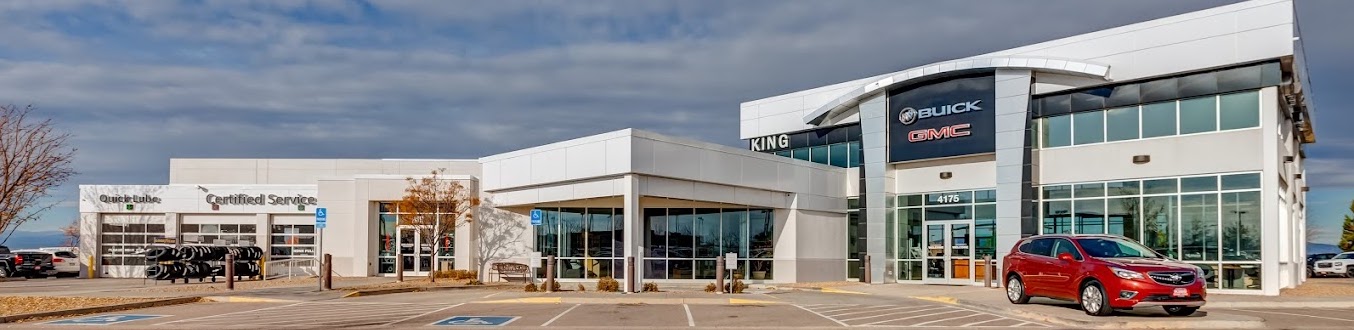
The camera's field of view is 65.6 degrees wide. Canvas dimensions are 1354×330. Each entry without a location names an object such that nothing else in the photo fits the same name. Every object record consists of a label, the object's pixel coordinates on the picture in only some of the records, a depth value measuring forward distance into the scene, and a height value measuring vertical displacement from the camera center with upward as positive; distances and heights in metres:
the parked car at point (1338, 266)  45.72 -2.45
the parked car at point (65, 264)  44.41 -2.42
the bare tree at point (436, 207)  35.41 +0.05
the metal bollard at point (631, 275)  26.61 -1.67
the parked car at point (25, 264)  42.06 -2.30
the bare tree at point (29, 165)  33.28 +1.40
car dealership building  26.61 +0.93
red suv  17.56 -1.16
